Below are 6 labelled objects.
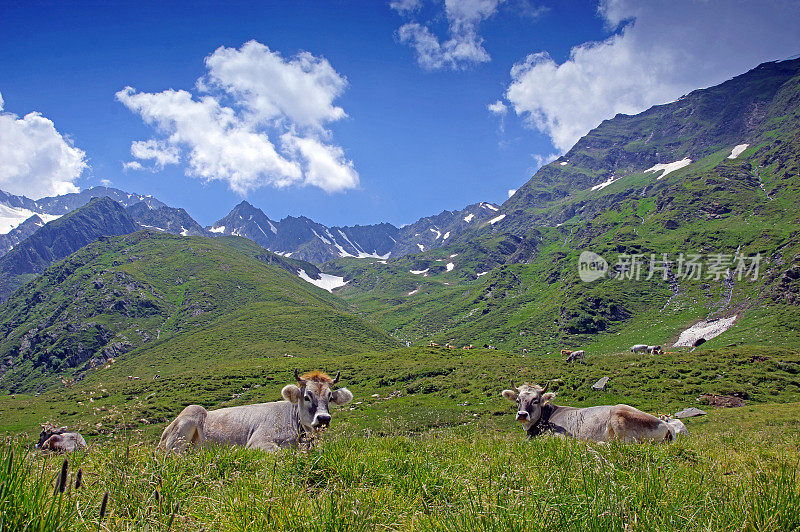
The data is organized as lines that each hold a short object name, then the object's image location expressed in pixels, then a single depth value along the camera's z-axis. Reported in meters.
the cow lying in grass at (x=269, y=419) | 10.55
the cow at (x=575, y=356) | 59.36
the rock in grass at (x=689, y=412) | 29.97
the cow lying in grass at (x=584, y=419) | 12.41
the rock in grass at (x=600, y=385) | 38.43
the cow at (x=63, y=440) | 21.13
